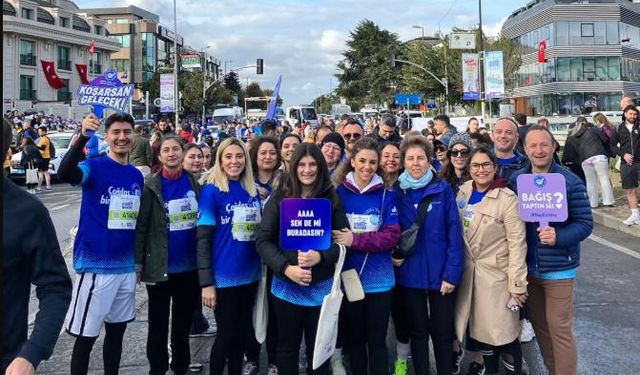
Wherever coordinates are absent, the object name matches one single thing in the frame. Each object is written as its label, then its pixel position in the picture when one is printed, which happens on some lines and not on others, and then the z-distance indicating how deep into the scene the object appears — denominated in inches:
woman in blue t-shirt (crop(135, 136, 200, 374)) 161.2
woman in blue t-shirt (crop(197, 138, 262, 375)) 157.9
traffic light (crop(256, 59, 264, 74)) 1830.7
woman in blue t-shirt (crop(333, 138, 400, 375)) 155.6
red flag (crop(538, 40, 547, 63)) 1812.6
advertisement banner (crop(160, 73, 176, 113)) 1158.3
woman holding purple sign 145.4
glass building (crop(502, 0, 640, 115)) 2161.7
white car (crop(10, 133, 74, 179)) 715.2
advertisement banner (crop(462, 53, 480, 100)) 1208.2
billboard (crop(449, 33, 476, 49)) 1476.4
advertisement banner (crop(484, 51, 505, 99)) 947.3
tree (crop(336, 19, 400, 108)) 2989.7
